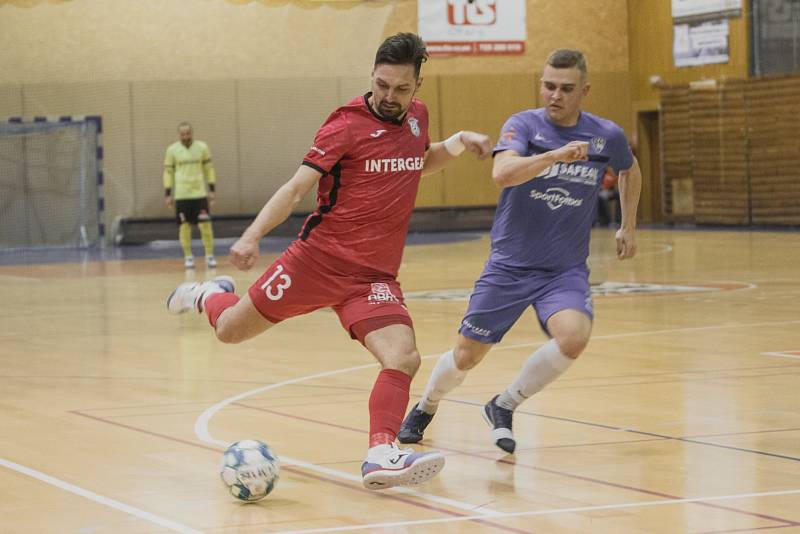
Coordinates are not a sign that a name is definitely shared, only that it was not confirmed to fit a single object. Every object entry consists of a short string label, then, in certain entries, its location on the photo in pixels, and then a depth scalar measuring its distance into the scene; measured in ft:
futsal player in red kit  19.16
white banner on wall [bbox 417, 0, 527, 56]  102.99
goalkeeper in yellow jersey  71.10
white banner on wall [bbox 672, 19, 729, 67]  98.53
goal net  89.15
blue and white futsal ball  18.53
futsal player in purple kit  22.33
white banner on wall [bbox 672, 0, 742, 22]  97.04
